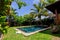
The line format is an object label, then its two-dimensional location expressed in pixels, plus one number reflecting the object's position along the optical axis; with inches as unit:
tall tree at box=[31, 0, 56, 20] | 426.4
